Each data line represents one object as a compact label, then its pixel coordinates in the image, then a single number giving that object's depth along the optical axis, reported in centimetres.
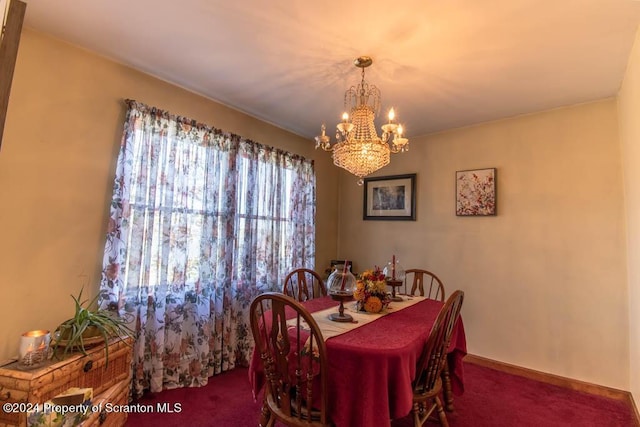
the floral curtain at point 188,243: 224
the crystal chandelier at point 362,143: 204
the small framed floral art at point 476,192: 316
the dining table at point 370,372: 135
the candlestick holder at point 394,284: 240
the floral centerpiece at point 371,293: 201
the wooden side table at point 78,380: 146
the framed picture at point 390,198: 372
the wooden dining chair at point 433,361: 160
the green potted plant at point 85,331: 172
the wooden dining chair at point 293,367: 139
